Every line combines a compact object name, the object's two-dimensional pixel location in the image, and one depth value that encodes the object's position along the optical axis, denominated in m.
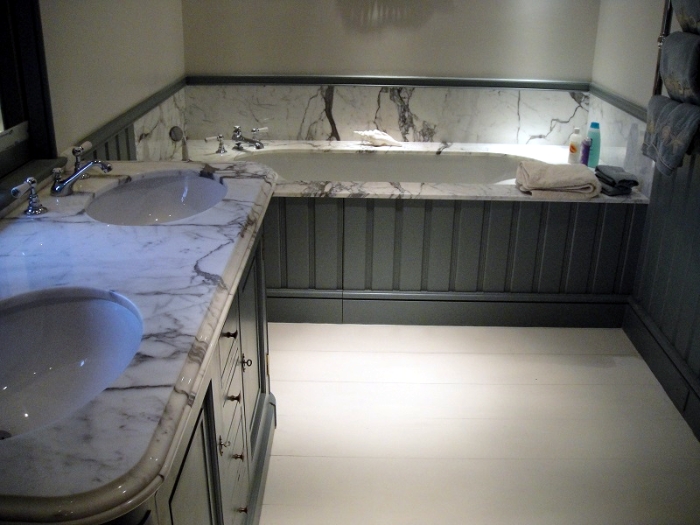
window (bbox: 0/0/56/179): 1.82
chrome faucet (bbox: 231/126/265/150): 3.46
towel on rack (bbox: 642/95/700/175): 2.22
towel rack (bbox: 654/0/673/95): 2.57
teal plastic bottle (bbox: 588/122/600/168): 3.22
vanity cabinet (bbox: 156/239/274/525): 1.16
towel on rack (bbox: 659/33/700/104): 2.19
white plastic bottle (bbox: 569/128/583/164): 3.31
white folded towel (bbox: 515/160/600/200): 2.77
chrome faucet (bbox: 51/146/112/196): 1.75
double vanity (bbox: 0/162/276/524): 0.83
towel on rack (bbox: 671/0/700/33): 2.23
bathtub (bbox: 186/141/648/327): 2.79
